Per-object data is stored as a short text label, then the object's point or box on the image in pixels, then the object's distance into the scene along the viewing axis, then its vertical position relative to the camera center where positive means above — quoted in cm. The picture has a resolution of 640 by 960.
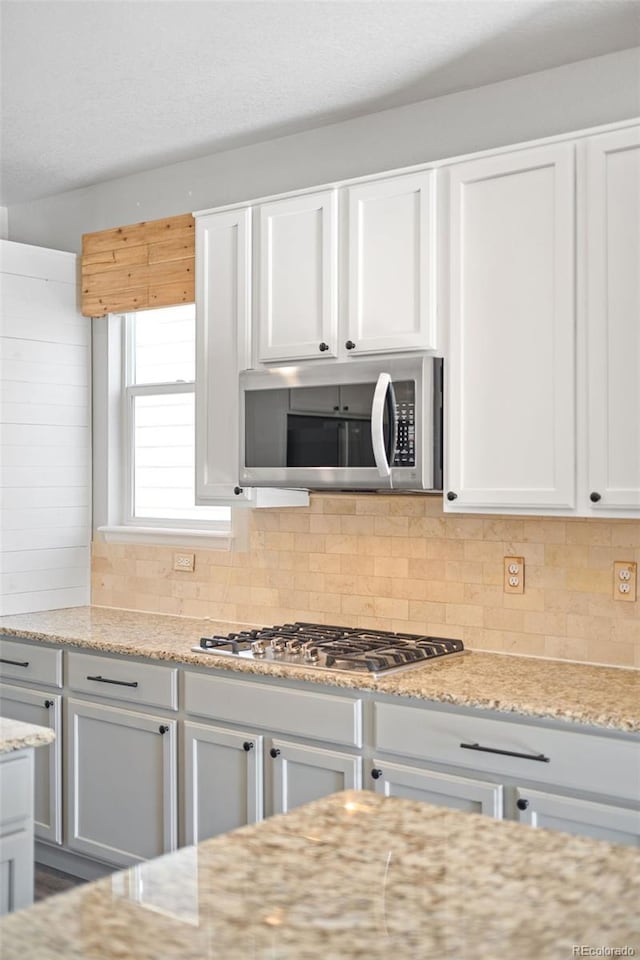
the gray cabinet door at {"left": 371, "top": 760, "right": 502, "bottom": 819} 270 -89
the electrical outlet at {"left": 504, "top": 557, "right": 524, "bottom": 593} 335 -34
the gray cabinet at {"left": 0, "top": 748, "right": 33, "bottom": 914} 213 -78
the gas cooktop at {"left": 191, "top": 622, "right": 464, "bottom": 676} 310 -58
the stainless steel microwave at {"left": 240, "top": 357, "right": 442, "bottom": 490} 313 +17
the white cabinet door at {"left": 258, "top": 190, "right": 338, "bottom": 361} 343 +71
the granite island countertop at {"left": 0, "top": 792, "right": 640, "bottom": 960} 109 -53
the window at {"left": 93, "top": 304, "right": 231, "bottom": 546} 446 +23
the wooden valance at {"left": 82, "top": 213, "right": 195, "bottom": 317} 423 +93
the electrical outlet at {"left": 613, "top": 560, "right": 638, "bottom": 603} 311 -33
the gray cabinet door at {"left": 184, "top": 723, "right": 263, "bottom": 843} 324 -103
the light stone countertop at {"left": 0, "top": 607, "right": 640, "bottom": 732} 261 -61
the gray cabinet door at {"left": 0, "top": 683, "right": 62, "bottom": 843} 388 -115
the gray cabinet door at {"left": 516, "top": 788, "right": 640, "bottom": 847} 246 -88
